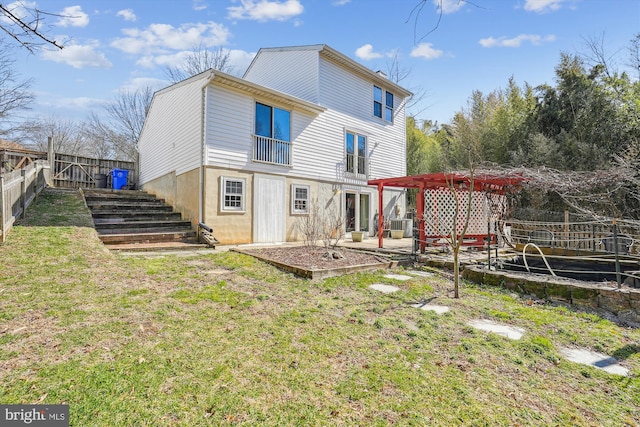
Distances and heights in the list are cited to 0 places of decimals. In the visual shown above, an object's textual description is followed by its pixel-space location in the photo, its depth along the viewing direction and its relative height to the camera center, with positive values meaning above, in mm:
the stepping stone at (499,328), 3361 -1276
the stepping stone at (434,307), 4103 -1246
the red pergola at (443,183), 8188 +993
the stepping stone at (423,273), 6307 -1184
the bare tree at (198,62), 23016 +11543
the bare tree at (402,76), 21156 +9738
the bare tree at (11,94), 13203 +5348
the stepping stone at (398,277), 5940 -1183
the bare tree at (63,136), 24422 +6487
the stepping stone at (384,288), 5008 -1203
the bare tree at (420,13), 2395 +1623
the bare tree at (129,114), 23922 +7833
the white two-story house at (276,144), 8875 +2554
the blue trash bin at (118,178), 14508 +1719
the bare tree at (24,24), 2881 +1841
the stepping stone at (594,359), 2707 -1325
